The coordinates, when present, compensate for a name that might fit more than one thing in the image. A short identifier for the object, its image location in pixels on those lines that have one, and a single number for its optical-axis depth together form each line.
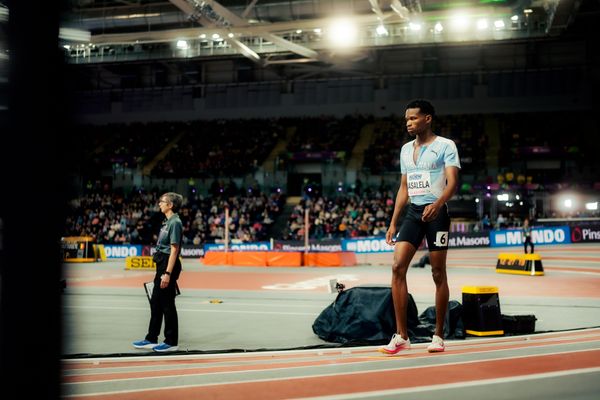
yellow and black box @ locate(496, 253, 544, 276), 15.45
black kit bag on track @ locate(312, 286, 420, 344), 5.98
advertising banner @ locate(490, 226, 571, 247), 24.27
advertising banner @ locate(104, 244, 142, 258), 28.30
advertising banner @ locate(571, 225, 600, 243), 23.98
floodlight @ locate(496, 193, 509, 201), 27.16
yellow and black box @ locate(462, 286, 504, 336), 6.27
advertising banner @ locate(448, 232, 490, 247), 25.28
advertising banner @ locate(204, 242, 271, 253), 26.85
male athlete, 5.11
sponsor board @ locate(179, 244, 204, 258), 27.92
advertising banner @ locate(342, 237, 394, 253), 25.75
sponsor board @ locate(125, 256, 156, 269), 20.77
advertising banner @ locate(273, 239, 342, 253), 25.51
